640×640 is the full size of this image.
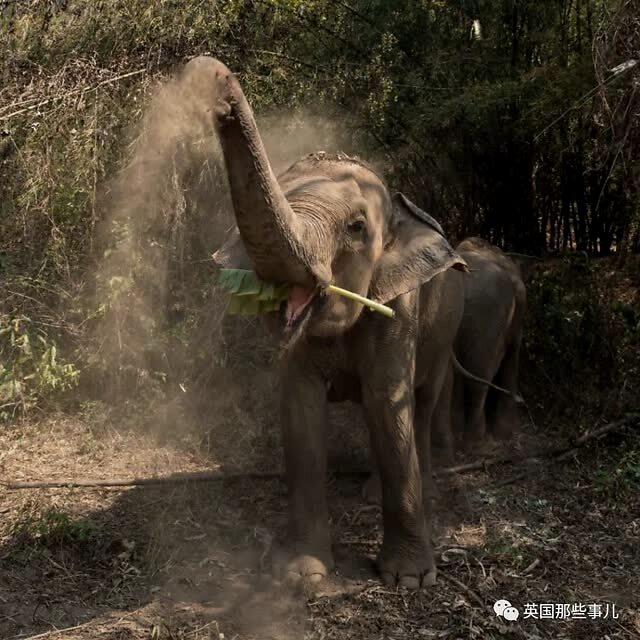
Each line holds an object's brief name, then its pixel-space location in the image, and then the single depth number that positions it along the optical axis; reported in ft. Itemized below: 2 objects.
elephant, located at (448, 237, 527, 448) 22.97
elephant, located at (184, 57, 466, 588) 14.15
